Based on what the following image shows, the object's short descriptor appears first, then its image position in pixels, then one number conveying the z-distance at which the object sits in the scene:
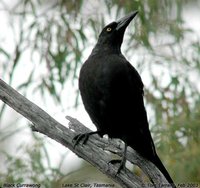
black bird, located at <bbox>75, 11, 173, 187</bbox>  11.78
